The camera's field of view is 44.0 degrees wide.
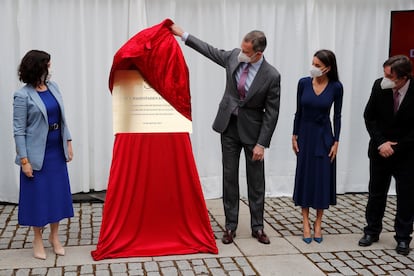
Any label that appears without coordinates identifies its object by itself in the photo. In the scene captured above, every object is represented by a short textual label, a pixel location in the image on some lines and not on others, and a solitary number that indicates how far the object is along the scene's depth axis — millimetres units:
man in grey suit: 4598
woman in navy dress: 4734
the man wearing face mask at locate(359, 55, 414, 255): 4520
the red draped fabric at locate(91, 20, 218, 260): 4328
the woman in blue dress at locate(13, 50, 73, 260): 4105
